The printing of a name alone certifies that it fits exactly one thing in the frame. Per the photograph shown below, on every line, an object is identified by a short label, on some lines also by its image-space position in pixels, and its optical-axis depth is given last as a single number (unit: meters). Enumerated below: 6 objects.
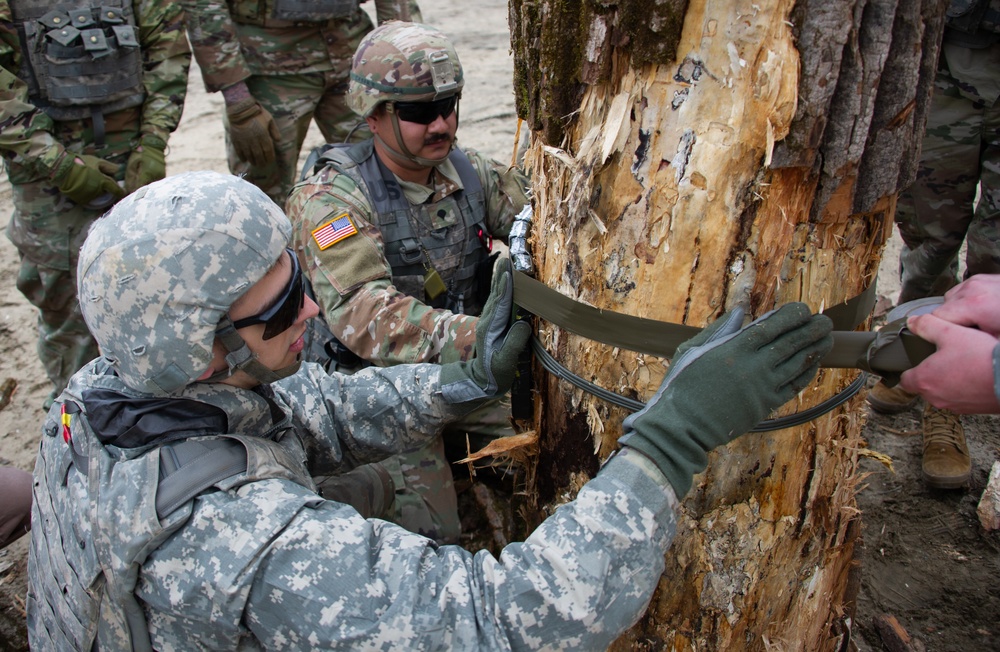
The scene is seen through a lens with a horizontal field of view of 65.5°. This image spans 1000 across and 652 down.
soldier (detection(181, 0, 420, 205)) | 4.34
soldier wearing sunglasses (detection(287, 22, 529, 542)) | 2.66
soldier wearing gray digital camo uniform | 1.37
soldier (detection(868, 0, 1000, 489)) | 2.98
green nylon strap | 1.44
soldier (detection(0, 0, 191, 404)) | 3.50
